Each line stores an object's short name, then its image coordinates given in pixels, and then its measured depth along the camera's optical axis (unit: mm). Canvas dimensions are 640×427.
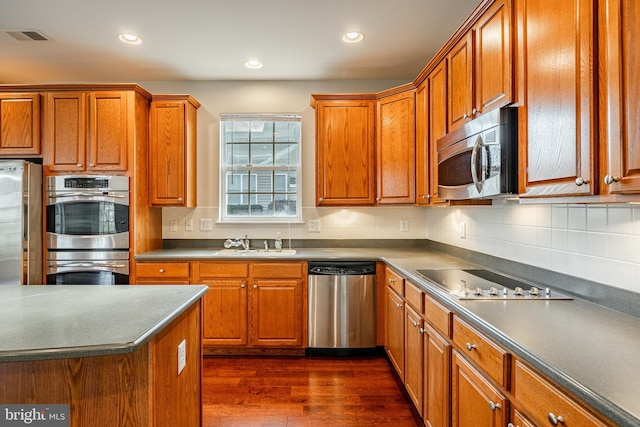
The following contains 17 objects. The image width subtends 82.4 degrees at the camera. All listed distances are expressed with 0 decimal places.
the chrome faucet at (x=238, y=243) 3580
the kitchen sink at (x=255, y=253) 3260
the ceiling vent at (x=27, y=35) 2793
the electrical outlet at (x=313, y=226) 3793
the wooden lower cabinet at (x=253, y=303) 3203
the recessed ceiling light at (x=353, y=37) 2813
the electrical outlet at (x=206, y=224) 3777
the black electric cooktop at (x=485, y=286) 1679
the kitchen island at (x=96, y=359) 1114
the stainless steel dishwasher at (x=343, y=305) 3150
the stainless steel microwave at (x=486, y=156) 1570
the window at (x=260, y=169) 3840
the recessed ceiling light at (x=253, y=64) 3318
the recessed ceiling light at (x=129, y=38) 2836
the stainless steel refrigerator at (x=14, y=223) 2975
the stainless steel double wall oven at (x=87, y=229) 3150
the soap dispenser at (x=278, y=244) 3602
